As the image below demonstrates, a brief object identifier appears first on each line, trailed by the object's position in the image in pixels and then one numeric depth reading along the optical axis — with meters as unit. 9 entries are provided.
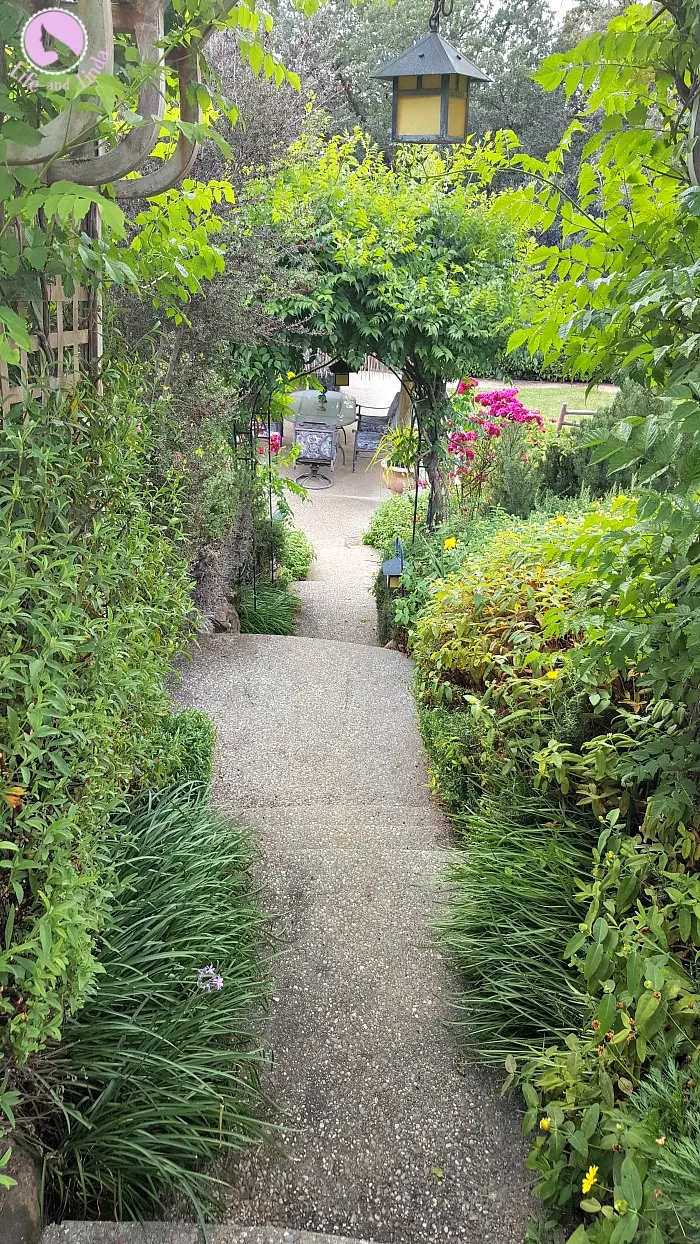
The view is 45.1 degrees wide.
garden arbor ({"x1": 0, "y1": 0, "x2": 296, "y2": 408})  1.28
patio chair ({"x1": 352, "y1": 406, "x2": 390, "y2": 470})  12.61
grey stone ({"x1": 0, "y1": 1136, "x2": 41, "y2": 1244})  1.40
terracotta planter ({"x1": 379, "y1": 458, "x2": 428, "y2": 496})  10.77
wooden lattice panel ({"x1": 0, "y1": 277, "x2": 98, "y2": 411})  1.72
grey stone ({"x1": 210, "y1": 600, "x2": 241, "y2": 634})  5.19
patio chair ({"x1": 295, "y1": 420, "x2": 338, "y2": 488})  11.30
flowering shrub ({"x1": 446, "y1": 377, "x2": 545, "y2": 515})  6.07
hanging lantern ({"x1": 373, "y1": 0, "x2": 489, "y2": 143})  4.20
